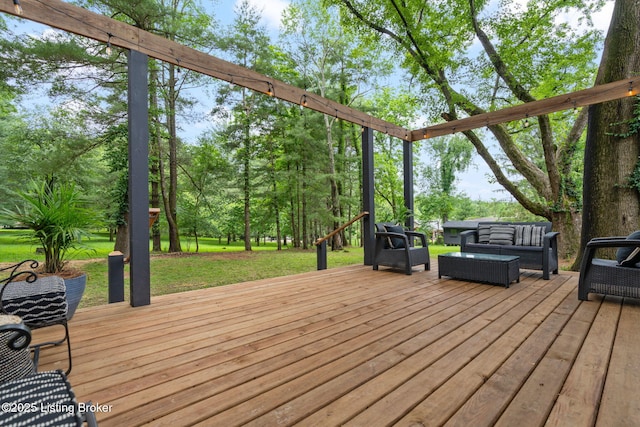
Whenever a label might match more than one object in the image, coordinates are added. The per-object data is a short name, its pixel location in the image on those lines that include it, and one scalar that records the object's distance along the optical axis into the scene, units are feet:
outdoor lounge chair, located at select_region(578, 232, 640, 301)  9.12
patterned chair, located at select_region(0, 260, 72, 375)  5.89
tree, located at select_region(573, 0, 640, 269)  14.88
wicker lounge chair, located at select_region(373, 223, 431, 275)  14.80
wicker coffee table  11.79
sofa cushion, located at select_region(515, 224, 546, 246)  14.67
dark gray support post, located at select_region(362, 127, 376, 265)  17.39
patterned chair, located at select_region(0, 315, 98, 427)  2.43
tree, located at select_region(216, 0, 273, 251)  34.24
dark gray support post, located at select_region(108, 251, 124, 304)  9.53
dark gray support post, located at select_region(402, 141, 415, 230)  19.77
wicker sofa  13.56
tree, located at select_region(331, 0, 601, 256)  22.59
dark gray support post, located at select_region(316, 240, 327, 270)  16.70
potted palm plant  8.17
